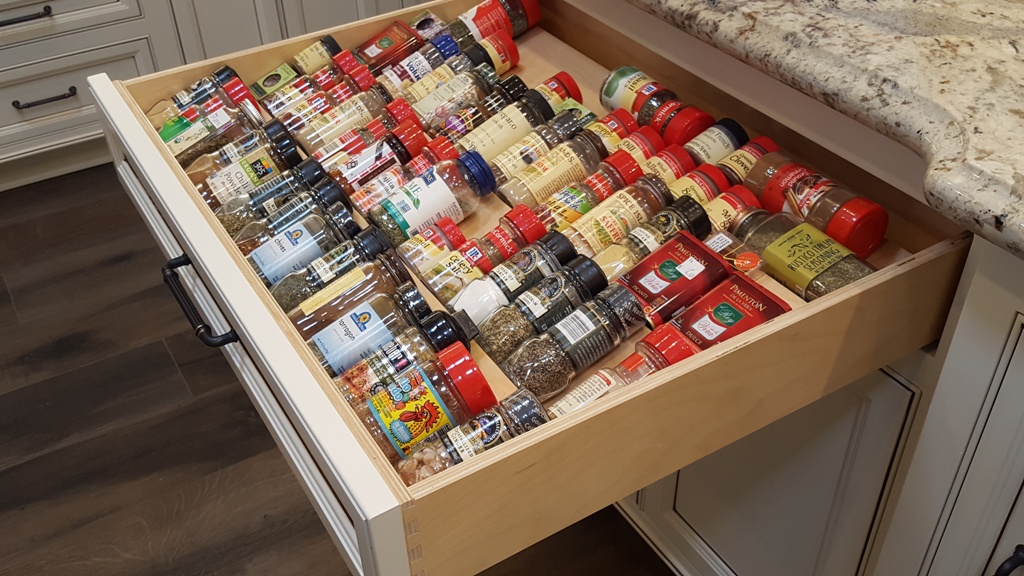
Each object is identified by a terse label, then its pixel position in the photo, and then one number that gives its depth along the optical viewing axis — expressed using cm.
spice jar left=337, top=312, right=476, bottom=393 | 81
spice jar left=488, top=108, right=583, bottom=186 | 105
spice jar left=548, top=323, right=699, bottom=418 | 81
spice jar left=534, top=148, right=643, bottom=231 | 99
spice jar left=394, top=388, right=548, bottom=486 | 75
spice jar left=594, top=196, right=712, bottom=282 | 93
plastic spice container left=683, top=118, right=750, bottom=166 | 103
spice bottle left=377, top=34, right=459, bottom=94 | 119
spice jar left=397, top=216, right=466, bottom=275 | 95
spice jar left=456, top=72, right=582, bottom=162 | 108
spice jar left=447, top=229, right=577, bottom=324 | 90
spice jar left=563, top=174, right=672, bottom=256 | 95
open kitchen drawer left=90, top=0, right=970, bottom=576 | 69
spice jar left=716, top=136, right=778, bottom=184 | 101
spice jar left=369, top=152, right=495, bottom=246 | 99
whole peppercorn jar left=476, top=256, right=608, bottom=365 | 87
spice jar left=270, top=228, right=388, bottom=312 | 92
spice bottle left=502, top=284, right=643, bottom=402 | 83
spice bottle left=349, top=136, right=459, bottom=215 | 102
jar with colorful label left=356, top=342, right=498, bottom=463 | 78
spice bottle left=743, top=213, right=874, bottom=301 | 87
